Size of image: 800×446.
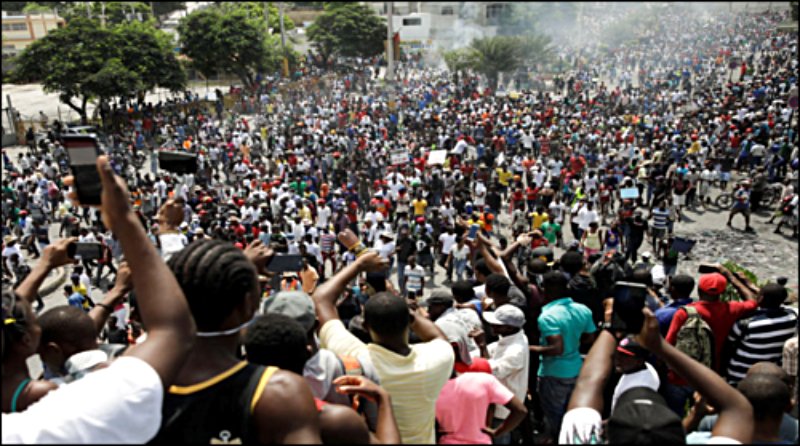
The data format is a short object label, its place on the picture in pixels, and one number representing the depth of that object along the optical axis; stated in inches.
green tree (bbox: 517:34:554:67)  1503.4
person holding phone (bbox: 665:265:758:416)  175.6
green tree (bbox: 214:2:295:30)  2287.4
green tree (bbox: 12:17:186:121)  1060.5
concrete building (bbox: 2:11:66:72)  2458.2
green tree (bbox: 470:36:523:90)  1466.5
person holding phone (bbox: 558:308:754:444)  83.2
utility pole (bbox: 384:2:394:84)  943.2
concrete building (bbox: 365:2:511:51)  2465.6
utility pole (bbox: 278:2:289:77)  1610.7
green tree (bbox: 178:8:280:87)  1382.9
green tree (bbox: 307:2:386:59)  1784.0
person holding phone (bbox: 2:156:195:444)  61.8
